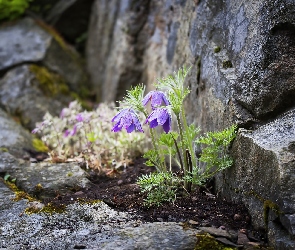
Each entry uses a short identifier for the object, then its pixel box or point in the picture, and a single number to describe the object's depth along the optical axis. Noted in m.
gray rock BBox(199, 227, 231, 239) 2.56
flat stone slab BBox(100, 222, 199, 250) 2.45
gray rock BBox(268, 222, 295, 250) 2.36
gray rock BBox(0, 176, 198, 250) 2.49
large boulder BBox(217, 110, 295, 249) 2.45
